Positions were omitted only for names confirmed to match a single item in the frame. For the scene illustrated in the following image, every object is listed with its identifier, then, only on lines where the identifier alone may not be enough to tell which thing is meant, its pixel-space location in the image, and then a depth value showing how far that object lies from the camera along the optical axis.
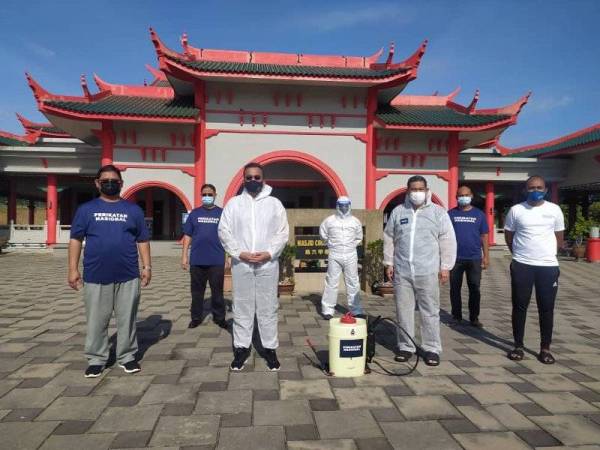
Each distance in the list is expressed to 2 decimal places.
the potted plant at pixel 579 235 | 14.64
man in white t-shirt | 3.67
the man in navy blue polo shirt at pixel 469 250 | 5.09
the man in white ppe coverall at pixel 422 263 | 3.59
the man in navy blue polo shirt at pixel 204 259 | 4.73
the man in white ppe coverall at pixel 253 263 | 3.38
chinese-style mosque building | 12.17
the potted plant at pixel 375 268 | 7.17
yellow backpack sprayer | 3.17
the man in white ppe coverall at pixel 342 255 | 5.31
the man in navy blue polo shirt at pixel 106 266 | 3.18
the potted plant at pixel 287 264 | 7.09
